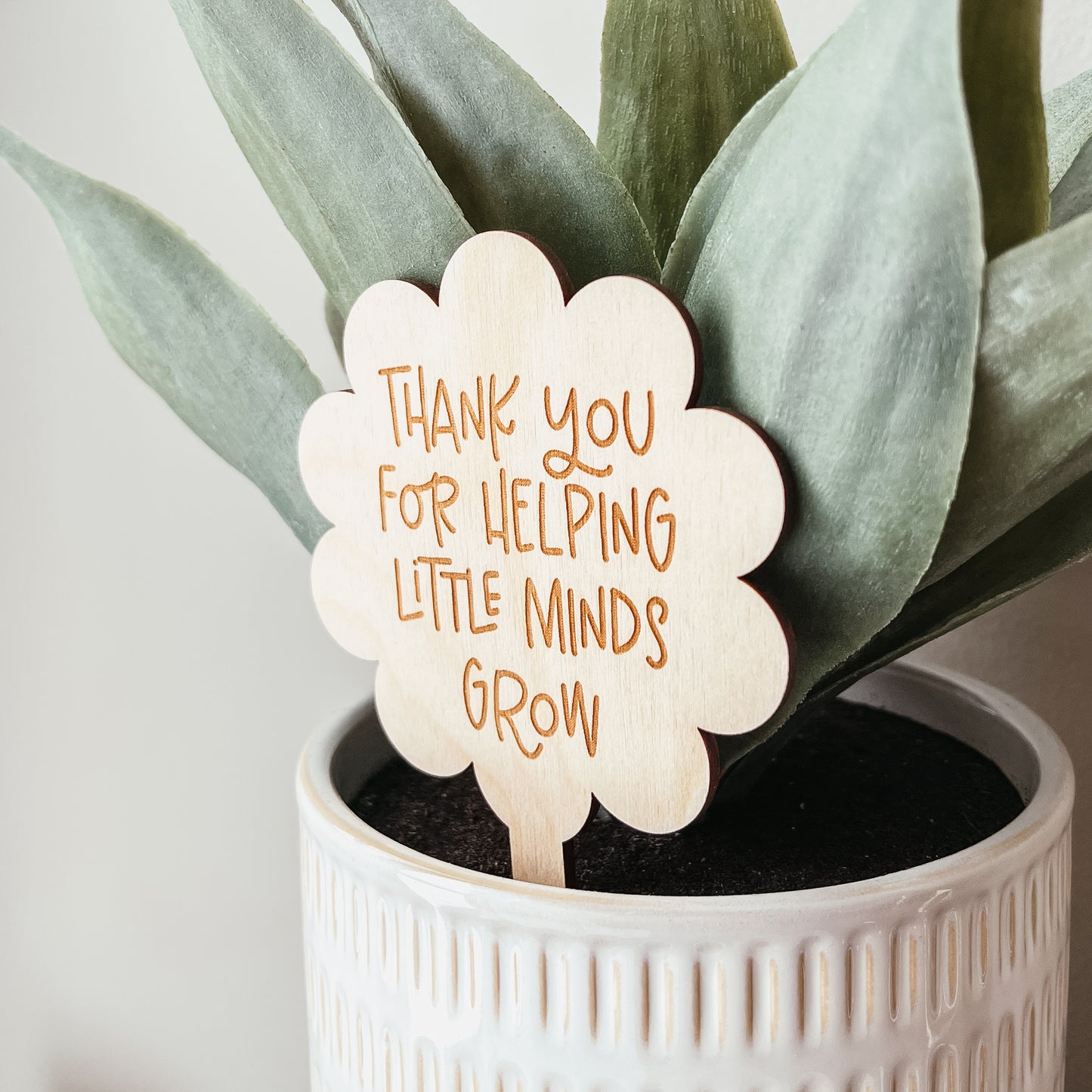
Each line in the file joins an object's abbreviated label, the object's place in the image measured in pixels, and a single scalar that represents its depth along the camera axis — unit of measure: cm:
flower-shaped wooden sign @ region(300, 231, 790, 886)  27
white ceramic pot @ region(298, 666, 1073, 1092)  26
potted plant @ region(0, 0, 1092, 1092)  24
